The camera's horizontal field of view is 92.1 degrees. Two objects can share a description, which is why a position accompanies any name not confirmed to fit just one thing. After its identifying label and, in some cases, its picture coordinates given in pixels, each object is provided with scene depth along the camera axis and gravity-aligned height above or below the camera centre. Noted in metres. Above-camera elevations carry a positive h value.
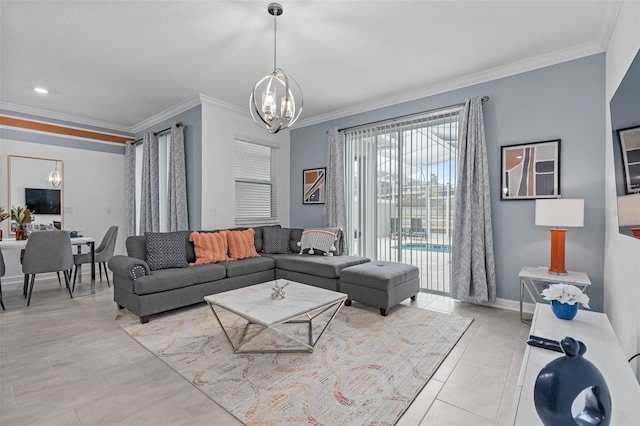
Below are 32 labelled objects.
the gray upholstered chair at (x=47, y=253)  3.76 -0.47
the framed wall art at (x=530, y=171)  3.31 +0.46
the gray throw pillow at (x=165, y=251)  3.64 -0.44
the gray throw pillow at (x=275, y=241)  4.92 -0.44
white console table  1.10 -0.70
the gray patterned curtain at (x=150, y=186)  5.33 +0.50
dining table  4.01 -0.38
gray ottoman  3.40 -0.82
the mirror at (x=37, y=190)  4.88 +0.43
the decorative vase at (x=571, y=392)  0.99 -0.59
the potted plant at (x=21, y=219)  4.13 -0.05
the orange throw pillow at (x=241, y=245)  4.40 -0.45
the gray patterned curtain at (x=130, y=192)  6.00 +0.45
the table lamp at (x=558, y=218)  2.82 -0.06
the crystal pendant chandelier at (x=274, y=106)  2.55 +0.93
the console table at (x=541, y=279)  2.83 -0.64
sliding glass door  4.10 +0.31
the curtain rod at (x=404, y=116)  3.70 +1.37
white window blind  5.31 +0.55
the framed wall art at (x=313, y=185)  5.45 +0.50
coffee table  2.28 -0.73
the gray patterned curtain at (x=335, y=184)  5.03 +0.49
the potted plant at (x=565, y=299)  1.92 -0.55
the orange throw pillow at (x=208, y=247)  4.07 -0.45
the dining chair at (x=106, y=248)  4.71 -0.52
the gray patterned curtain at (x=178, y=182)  4.80 +0.52
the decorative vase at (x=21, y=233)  4.15 -0.23
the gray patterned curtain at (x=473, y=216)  3.64 -0.05
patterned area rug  1.84 -1.15
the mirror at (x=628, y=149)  1.51 +0.33
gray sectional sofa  3.24 -0.74
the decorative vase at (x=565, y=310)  1.94 -0.63
